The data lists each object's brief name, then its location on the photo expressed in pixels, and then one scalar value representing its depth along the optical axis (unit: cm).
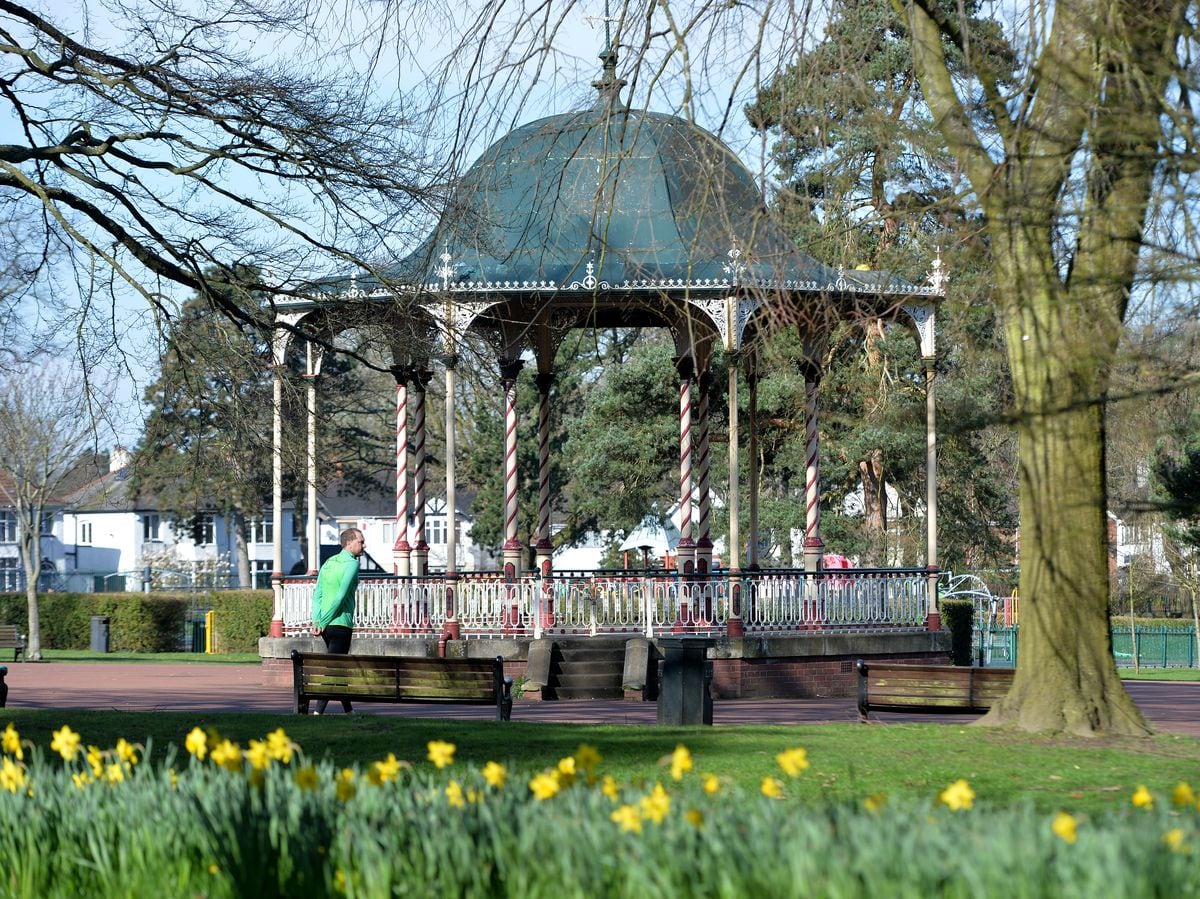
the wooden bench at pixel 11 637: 7081
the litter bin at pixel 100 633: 7762
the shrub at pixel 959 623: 5609
